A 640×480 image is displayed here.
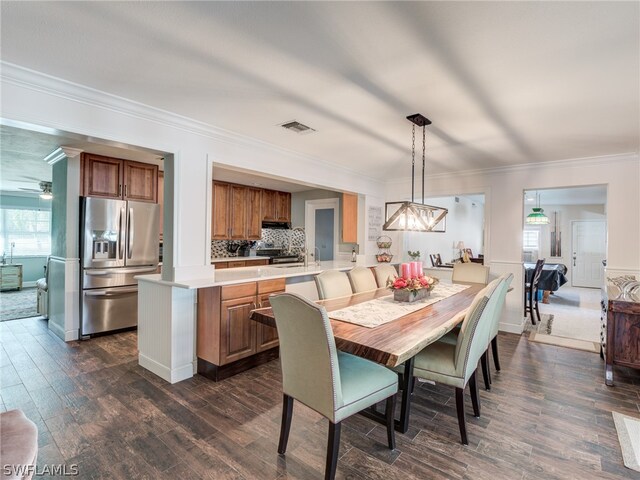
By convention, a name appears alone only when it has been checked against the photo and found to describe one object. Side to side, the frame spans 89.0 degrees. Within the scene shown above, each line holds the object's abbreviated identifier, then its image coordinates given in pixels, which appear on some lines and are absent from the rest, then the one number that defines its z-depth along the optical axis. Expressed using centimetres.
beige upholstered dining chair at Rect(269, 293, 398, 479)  164
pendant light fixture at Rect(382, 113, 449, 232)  276
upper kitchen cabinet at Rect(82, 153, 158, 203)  416
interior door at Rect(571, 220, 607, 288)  870
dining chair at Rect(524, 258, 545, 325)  508
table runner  214
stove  650
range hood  656
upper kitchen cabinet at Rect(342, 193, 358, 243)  542
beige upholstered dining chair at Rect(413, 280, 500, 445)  203
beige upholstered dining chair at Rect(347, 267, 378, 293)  334
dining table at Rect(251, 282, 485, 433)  164
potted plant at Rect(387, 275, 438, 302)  273
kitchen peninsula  292
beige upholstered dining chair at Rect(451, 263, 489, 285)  414
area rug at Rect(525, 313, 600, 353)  395
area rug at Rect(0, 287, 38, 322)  517
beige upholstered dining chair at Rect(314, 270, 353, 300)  290
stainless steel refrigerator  409
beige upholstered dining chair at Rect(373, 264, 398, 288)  376
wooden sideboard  291
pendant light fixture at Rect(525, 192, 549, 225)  723
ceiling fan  589
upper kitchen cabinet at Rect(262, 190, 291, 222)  649
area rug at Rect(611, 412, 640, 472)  192
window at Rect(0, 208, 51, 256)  773
